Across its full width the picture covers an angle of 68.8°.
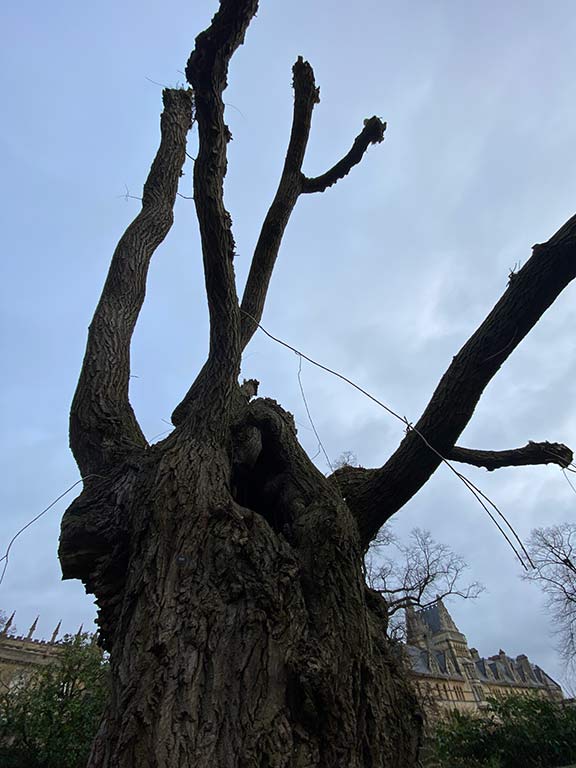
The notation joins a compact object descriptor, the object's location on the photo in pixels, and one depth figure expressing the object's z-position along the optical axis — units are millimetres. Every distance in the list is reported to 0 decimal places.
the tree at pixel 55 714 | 6133
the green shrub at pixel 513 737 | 6516
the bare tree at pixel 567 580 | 17000
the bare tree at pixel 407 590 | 14172
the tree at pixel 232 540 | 1244
